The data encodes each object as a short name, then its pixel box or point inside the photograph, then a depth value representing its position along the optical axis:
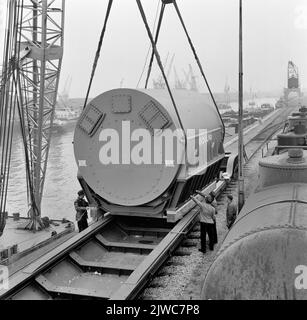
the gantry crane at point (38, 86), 20.33
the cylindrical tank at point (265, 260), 4.43
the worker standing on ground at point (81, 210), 11.11
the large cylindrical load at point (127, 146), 9.66
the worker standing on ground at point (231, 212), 9.45
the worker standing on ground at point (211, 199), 8.88
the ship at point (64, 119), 90.75
